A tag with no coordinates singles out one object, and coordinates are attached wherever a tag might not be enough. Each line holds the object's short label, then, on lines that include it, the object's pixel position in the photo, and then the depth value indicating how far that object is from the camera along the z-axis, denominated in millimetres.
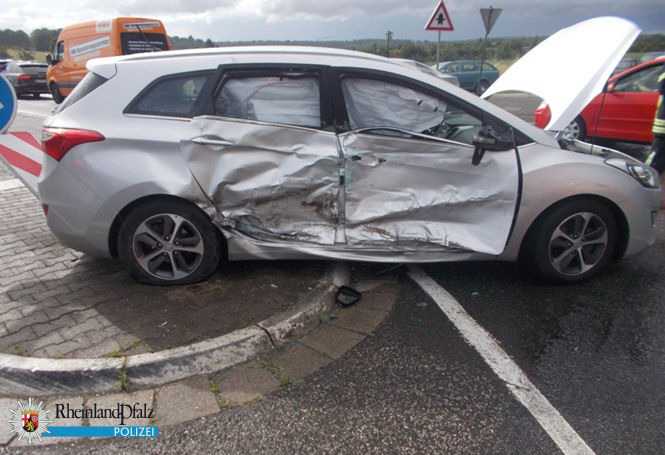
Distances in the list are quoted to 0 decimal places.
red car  7826
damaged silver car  3357
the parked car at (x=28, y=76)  20031
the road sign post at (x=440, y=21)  11930
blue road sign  3830
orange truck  13922
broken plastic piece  3434
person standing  6067
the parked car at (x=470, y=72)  22875
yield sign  12747
